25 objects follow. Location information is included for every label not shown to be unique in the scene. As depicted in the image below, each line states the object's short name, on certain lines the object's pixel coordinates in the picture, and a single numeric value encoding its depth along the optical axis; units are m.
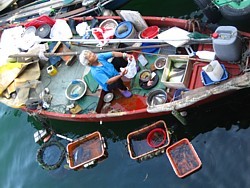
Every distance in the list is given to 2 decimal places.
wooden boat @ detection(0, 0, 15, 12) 14.98
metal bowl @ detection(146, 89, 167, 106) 10.24
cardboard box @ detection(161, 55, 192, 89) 9.89
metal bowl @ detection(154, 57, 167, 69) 10.75
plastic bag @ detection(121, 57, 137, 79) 10.52
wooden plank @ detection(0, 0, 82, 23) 13.94
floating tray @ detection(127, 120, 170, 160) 10.27
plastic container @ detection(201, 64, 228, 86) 9.40
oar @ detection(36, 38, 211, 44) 10.18
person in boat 9.78
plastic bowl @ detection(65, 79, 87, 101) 11.29
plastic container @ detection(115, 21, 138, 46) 11.30
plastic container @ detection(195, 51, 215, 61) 9.84
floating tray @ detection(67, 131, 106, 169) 10.73
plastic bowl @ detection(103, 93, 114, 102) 11.05
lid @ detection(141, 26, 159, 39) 11.25
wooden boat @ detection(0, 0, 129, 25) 13.16
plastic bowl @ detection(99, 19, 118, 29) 12.06
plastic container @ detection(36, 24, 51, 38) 12.81
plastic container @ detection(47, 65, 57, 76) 12.06
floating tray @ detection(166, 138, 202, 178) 9.62
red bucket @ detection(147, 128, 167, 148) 10.39
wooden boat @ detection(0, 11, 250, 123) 9.41
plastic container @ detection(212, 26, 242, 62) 8.93
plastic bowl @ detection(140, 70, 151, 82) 10.81
